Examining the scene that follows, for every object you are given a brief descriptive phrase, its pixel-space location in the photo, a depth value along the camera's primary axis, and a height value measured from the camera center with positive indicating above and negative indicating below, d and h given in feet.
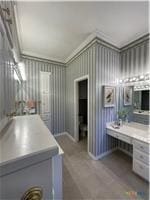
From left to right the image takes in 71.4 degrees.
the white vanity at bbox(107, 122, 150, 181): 6.00 -2.87
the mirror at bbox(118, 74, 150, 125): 7.92 -0.13
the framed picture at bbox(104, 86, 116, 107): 8.51 +0.12
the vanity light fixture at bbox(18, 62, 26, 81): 6.26 +1.94
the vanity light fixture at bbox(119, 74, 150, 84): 7.78 +1.53
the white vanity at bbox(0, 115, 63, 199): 1.21 -0.85
